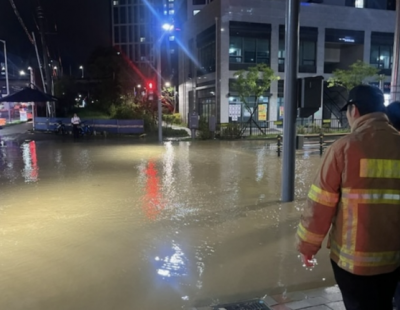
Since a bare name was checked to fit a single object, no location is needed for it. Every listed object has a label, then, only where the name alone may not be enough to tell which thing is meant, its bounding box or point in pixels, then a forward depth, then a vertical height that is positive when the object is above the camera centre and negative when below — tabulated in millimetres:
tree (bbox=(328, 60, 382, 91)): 27812 +2761
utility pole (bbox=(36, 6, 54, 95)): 32406 +5327
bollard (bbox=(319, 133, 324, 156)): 15984 -1302
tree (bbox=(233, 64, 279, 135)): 26938 +2181
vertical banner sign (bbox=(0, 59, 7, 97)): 77081 +6249
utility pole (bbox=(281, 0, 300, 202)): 7953 +288
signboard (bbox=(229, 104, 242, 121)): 31438 +252
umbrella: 26828 +1248
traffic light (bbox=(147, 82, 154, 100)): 23672 +1442
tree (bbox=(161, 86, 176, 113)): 43312 +1758
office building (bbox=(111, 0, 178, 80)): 104375 +22918
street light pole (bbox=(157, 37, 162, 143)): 21797 +1032
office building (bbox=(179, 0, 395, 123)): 31750 +6170
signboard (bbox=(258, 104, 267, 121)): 32438 +85
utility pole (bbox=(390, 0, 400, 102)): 7609 +779
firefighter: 2428 -605
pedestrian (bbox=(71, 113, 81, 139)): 24203 -727
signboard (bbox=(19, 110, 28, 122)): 46894 -193
